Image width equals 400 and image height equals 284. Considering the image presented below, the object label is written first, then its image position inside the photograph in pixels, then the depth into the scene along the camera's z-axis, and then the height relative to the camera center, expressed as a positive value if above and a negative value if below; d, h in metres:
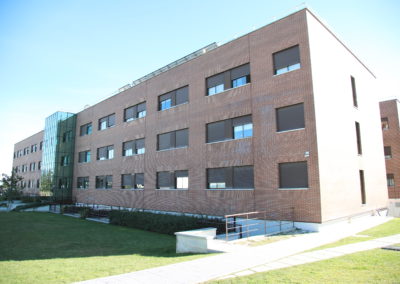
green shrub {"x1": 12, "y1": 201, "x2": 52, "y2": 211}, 31.69 -1.93
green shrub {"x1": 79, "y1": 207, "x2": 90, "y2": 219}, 22.69 -2.03
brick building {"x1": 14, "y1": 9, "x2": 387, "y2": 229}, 13.86 +3.10
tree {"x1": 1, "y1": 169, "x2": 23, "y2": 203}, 30.05 +0.15
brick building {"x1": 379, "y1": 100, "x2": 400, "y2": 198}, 27.28 +4.03
